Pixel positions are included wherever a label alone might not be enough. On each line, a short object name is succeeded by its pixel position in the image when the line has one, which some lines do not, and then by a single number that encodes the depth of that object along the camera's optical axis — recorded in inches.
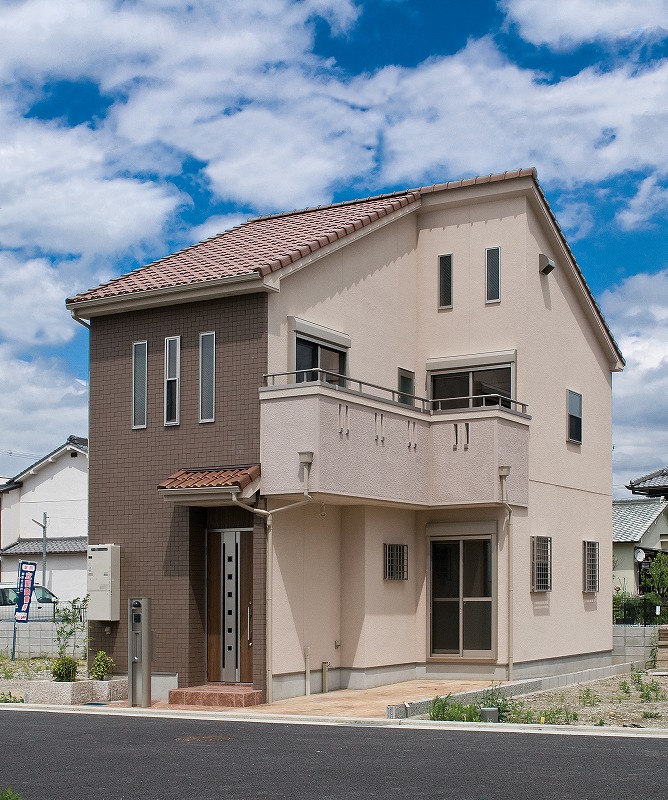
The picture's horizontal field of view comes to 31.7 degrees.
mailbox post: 676.1
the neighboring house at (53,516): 2080.5
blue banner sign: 1104.2
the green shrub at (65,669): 709.9
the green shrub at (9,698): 709.9
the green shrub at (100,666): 724.7
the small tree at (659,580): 1217.2
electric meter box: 751.1
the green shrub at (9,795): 316.0
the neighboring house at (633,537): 1466.5
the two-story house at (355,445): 716.0
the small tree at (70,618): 742.5
